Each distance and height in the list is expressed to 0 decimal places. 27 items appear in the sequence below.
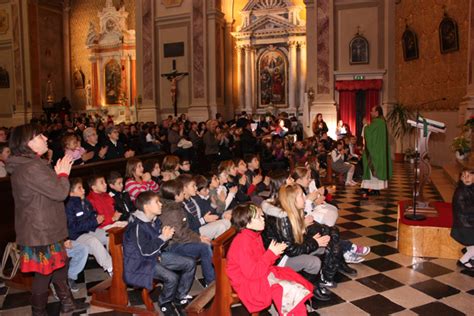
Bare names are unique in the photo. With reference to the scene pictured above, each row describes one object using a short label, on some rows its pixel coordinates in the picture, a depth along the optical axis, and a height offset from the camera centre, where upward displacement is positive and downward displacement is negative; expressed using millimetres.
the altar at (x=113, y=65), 21812 +2872
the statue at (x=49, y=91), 22142 +1645
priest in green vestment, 8742 -701
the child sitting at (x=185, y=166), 6988 -698
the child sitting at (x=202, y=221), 4928 -1117
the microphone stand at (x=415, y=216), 5806 -1298
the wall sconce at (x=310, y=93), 15938 +962
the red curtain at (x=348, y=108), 15805 +405
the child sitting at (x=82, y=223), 4676 -1053
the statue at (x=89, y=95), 22950 +1457
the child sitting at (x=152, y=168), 6523 -670
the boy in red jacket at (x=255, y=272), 3453 -1187
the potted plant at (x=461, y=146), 9227 -591
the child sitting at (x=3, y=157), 6277 -464
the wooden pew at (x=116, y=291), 4090 -1621
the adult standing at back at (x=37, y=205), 3621 -676
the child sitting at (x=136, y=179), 5816 -763
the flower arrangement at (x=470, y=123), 9347 -117
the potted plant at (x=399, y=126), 13878 -250
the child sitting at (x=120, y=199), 5605 -976
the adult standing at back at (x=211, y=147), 11062 -638
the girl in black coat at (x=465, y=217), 5117 -1145
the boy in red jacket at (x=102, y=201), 5254 -936
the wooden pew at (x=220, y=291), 3626 -1426
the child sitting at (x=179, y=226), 4414 -1046
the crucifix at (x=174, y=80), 18047 +1699
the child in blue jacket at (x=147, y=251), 3973 -1154
